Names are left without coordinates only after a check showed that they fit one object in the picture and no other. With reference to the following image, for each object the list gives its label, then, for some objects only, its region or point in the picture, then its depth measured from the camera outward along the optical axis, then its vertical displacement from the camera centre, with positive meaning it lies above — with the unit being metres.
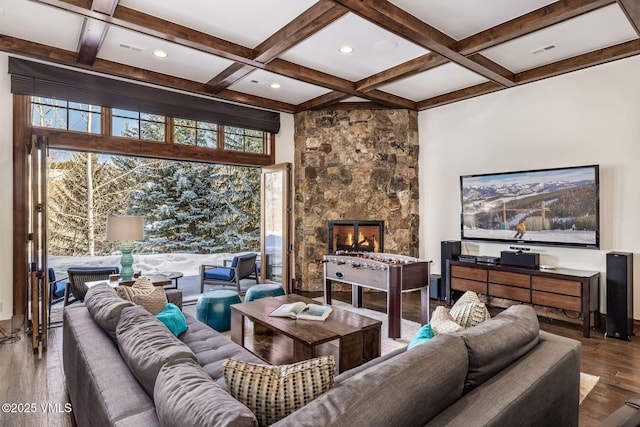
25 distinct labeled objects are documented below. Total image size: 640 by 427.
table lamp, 3.69 -0.20
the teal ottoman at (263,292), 4.18 -0.93
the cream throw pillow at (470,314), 2.04 -0.59
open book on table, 3.08 -0.87
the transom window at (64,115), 4.34 +1.24
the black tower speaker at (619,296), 3.77 -0.89
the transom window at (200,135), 5.69 +1.28
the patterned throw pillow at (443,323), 1.88 -0.60
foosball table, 3.89 -0.74
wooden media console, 3.94 -0.90
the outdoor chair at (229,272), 6.09 -1.02
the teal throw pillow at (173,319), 2.65 -0.80
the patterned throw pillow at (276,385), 1.23 -0.60
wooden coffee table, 2.68 -0.93
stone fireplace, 6.11 +0.61
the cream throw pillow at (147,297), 2.70 -0.63
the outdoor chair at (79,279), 4.50 -0.84
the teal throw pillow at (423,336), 1.84 -0.65
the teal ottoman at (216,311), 3.94 -1.08
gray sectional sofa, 1.13 -0.66
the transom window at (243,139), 5.96 +1.27
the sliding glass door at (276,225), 5.96 -0.21
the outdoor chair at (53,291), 4.68 -1.06
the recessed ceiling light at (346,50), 4.02 +1.86
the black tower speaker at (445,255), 5.31 -0.64
